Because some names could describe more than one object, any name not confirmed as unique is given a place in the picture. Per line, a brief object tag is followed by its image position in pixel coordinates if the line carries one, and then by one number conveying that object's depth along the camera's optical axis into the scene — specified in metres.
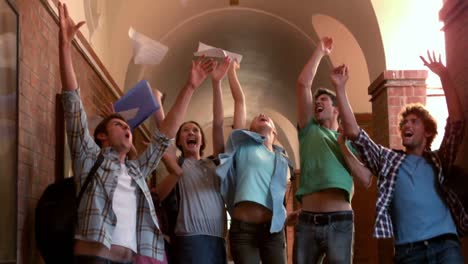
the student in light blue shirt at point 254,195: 4.73
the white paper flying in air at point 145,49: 5.11
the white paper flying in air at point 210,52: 4.93
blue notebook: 4.76
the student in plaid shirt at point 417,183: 4.00
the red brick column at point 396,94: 7.41
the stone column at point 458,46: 4.51
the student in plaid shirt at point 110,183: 3.84
